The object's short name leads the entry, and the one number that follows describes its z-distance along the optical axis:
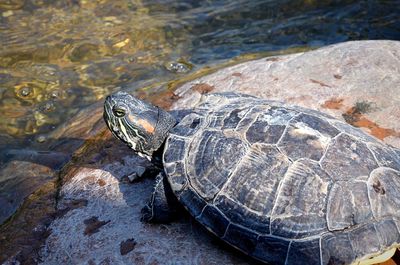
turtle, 3.18
